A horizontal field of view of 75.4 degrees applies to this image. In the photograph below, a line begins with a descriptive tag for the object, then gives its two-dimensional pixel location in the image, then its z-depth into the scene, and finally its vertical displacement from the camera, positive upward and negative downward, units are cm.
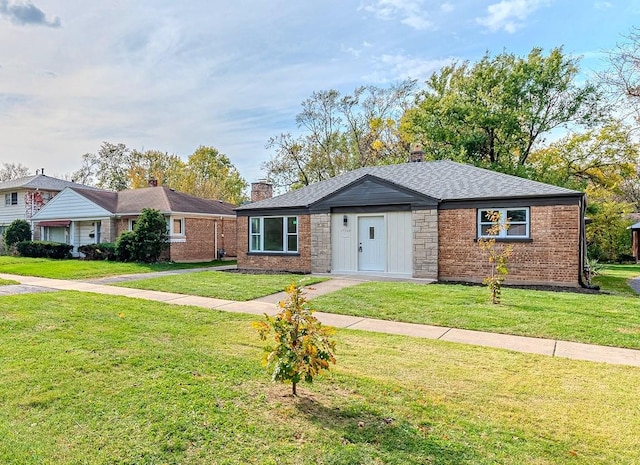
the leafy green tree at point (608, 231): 2548 +14
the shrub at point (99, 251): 2081 -87
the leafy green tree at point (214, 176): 3842 +602
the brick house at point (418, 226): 1219 +26
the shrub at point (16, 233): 2592 +6
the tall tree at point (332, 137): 3353 +804
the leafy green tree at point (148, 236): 1986 -10
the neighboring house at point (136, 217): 2203 +85
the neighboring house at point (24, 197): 2814 +257
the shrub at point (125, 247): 1992 -63
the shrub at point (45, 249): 2258 -84
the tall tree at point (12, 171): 5209 +798
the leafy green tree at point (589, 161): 2422 +438
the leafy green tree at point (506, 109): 2409 +742
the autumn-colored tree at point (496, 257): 908 -61
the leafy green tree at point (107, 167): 4684 +771
